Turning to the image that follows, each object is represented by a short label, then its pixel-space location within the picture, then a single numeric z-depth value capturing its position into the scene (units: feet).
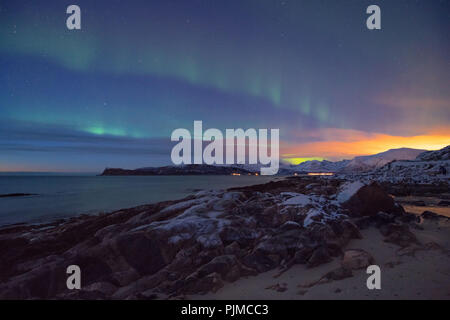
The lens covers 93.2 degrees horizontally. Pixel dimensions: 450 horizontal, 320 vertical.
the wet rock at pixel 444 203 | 67.03
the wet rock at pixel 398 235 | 30.60
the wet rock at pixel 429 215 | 46.27
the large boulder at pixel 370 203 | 44.45
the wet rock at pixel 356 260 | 23.97
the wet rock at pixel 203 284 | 22.15
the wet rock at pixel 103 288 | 24.42
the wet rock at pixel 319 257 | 25.67
